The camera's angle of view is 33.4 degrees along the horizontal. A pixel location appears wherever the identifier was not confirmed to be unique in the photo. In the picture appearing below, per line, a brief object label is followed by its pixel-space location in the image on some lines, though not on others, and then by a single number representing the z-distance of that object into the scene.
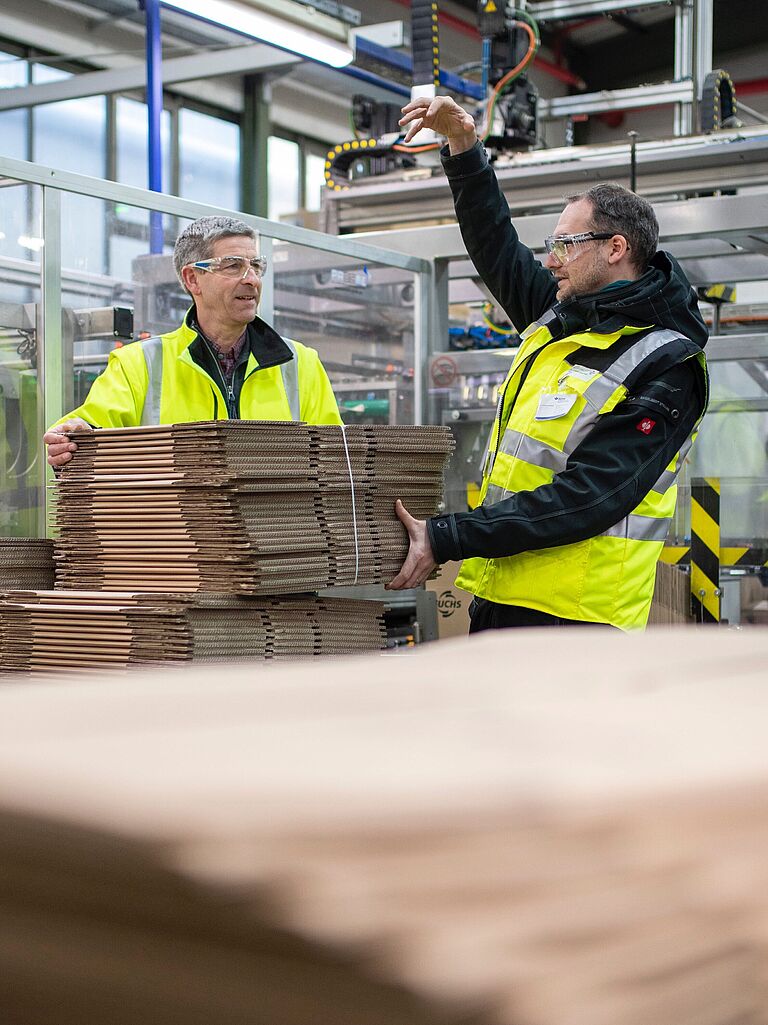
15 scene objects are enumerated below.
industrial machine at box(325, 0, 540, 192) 6.50
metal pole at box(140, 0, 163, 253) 7.84
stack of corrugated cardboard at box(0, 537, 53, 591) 3.23
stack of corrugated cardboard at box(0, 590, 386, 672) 2.70
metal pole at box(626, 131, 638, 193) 5.50
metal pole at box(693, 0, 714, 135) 7.67
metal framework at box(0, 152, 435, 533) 3.99
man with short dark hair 2.82
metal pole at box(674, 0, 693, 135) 7.89
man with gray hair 3.16
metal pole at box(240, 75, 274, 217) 13.65
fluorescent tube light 5.80
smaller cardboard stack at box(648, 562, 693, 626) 5.30
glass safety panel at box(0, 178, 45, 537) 3.98
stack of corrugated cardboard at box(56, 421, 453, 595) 2.65
